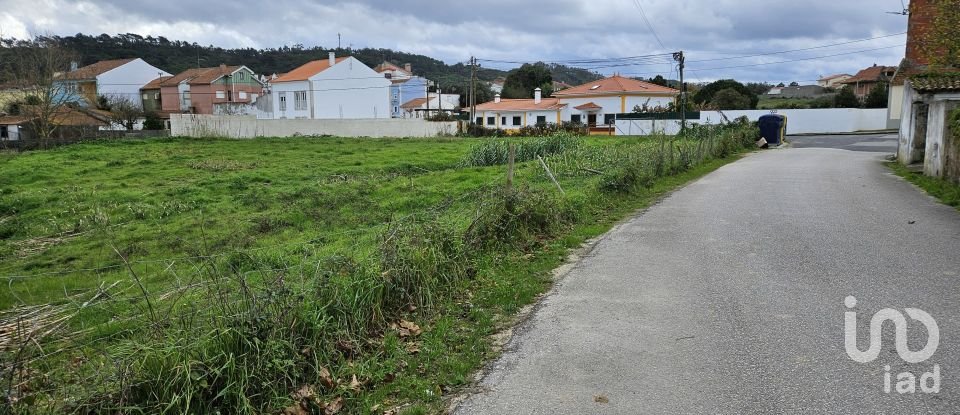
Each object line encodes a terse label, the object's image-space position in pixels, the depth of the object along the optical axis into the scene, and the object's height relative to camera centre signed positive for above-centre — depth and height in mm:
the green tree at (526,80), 93062 +5867
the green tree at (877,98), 58219 +1565
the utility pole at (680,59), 39812 +3557
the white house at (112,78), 74188 +5768
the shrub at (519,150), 23234 -964
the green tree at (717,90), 68588 +2931
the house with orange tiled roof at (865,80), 84188 +4607
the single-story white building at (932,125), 14886 -255
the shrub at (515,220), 8500 -1313
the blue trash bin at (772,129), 34344 -560
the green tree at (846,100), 62250 +1546
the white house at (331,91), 61531 +3169
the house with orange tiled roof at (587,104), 65938 +1691
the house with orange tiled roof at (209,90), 72500 +4170
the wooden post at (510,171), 9341 -684
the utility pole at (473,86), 53403 +3088
